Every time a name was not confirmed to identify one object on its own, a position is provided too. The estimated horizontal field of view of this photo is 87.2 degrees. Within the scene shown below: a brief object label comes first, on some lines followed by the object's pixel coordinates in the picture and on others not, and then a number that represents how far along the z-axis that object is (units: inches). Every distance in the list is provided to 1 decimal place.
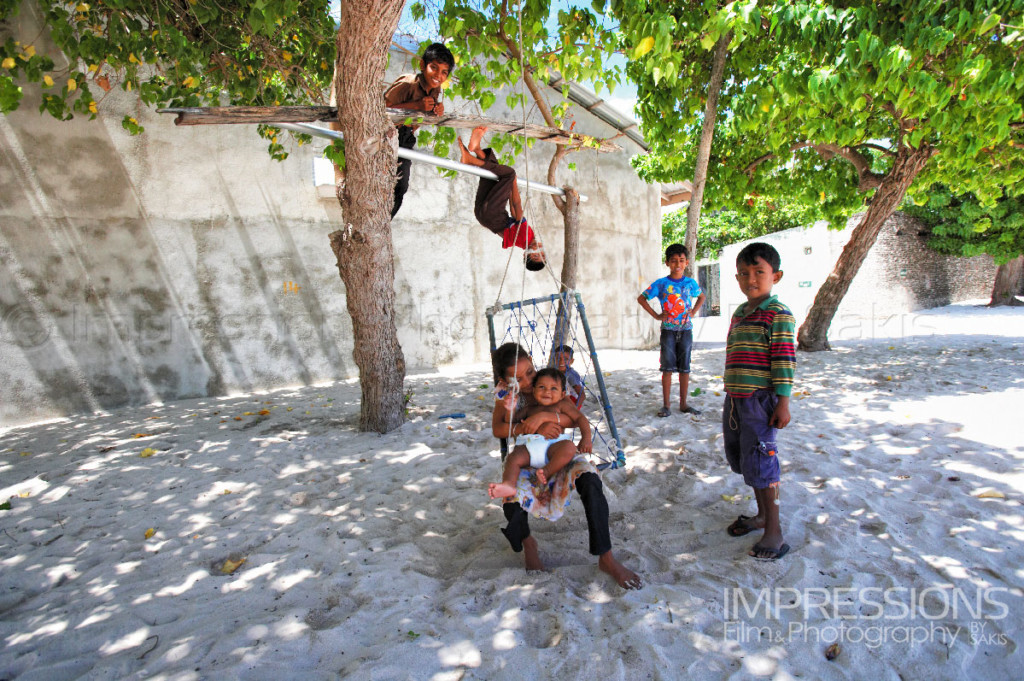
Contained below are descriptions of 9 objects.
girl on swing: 83.4
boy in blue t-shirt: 168.2
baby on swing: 86.0
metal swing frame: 103.9
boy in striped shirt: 85.8
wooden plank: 116.3
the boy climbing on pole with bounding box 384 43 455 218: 141.7
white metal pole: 132.0
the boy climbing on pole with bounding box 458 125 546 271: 143.6
